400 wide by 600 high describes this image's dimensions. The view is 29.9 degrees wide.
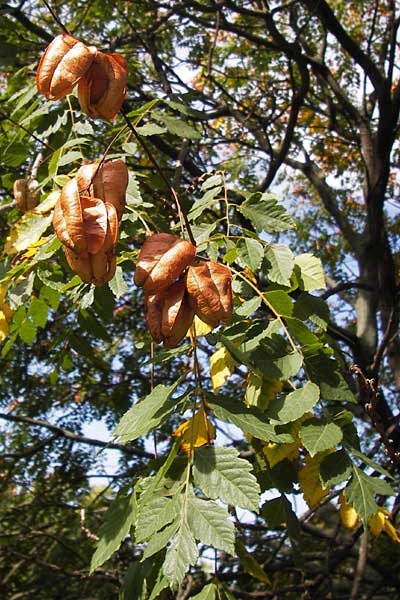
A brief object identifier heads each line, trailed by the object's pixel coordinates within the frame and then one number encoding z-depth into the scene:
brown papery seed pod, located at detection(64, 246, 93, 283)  0.43
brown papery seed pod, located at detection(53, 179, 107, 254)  0.43
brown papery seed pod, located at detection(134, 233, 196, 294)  0.44
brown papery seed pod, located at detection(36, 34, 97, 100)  0.44
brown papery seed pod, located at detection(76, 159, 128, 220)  0.46
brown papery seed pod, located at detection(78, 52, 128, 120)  0.45
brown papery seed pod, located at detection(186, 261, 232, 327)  0.45
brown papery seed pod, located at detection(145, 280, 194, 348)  0.45
